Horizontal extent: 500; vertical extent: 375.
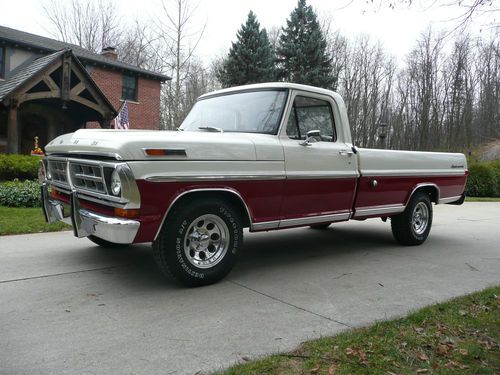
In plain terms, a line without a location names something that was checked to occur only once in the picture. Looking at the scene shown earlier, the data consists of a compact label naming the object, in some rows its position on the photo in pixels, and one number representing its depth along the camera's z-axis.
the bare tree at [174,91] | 22.89
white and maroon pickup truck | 4.11
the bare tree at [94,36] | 35.66
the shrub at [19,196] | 9.99
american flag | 17.33
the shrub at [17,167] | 12.62
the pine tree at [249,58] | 27.05
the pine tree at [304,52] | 27.45
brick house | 15.28
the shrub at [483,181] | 21.42
